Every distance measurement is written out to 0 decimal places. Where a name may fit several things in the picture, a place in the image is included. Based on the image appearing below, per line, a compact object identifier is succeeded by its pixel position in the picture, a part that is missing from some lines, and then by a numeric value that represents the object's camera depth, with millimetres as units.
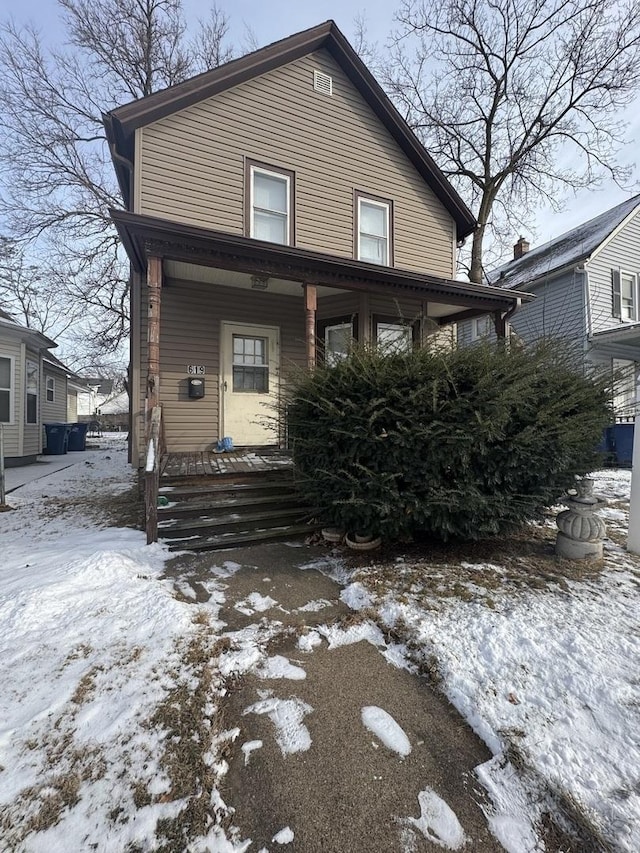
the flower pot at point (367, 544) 4043
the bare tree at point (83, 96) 13070
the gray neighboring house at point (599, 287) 13297
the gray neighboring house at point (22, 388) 10906
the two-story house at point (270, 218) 6551
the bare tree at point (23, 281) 14863
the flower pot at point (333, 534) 4332
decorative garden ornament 3600
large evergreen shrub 3420
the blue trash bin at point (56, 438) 14891
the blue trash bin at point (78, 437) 17248
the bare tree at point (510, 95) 14023
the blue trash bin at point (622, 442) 10367
